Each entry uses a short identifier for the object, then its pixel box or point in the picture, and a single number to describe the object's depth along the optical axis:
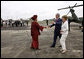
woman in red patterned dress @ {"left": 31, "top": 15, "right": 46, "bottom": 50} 3.45
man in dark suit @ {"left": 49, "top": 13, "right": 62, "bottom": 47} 3.60
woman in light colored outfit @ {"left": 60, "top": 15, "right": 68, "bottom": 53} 3.18
